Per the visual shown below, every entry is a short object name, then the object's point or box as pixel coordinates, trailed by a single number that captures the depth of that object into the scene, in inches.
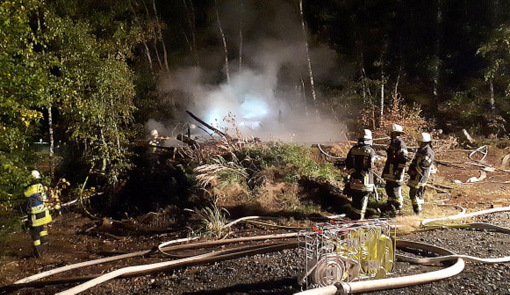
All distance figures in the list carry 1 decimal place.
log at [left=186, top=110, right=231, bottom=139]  408.0
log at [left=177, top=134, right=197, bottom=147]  421.3
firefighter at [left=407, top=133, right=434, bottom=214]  279.3
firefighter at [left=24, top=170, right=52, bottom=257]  255.1
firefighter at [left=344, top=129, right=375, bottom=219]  263.9
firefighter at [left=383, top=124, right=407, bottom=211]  280.4
